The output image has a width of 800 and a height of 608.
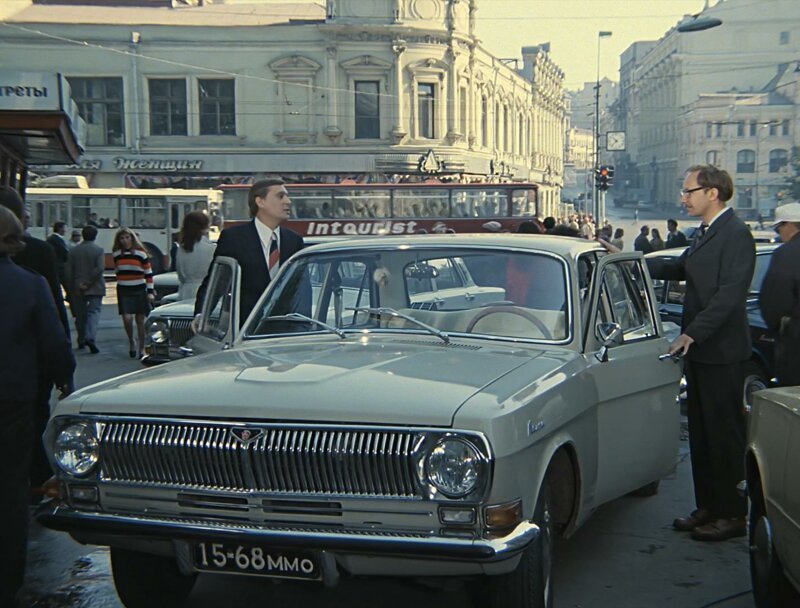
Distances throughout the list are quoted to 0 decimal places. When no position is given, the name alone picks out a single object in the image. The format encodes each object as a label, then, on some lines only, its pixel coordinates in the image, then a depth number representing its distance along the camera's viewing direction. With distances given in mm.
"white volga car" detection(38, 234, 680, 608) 3975
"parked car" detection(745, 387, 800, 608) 4027
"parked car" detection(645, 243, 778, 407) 9258
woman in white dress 12398
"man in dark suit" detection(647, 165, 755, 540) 6141
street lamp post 52909
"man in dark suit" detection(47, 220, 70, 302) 17734
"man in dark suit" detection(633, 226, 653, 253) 27061
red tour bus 36375
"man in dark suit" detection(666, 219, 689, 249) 22886
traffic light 35741
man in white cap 6633
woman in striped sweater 14898
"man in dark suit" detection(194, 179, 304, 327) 7176
